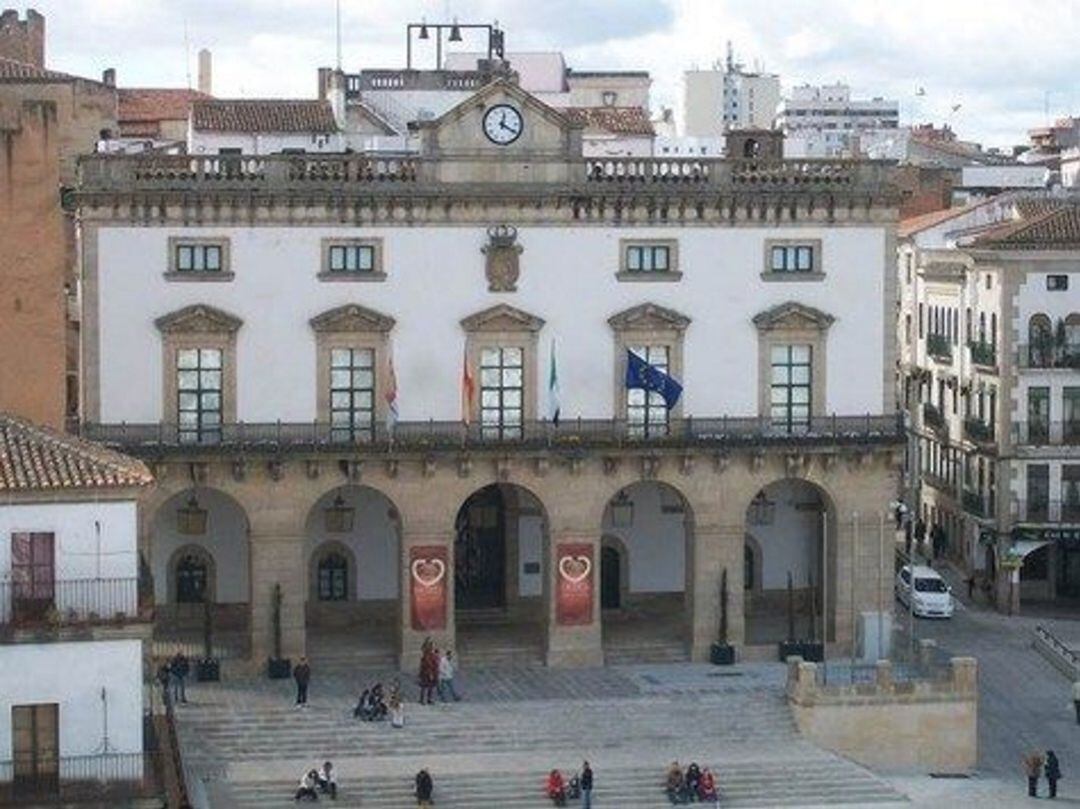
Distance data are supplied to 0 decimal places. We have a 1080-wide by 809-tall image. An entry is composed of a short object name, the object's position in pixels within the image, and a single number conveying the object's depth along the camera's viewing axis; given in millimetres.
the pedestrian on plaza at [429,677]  61781
